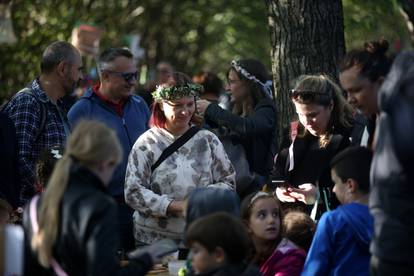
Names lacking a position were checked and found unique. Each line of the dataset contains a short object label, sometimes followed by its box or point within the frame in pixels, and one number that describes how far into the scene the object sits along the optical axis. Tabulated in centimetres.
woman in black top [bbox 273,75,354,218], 955
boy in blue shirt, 806
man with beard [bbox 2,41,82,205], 1072
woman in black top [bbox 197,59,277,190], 1118
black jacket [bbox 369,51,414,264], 648
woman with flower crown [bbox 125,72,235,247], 985
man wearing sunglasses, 1121
